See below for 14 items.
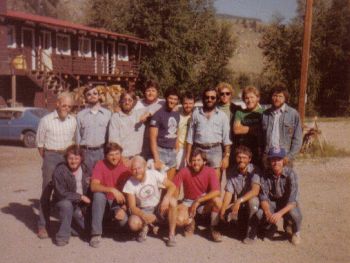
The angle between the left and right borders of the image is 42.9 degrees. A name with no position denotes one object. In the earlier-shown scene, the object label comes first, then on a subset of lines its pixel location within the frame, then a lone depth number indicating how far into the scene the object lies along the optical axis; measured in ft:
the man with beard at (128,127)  19.67
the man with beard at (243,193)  18.61
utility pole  41.86
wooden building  77.05
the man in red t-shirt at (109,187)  18.13
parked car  47.60
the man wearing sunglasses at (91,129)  19.79
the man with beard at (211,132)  19.52
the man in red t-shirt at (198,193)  18.84
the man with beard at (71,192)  18.16
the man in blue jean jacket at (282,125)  19.07
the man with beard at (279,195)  18.38
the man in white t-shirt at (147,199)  18.22
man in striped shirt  19.21
